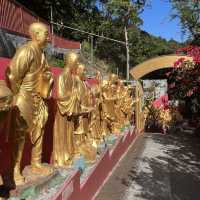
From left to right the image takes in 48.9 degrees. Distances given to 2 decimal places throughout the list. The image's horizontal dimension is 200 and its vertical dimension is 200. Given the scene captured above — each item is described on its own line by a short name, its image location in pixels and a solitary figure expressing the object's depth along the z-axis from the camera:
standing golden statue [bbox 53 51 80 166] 3.23
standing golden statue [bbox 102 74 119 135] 5.42
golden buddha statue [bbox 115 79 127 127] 6.39
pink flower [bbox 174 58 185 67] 5.55
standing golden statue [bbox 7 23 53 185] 2.42
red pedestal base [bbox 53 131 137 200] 2.34
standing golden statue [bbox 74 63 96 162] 3.56
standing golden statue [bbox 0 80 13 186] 1.76
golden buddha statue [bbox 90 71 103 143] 4.41
